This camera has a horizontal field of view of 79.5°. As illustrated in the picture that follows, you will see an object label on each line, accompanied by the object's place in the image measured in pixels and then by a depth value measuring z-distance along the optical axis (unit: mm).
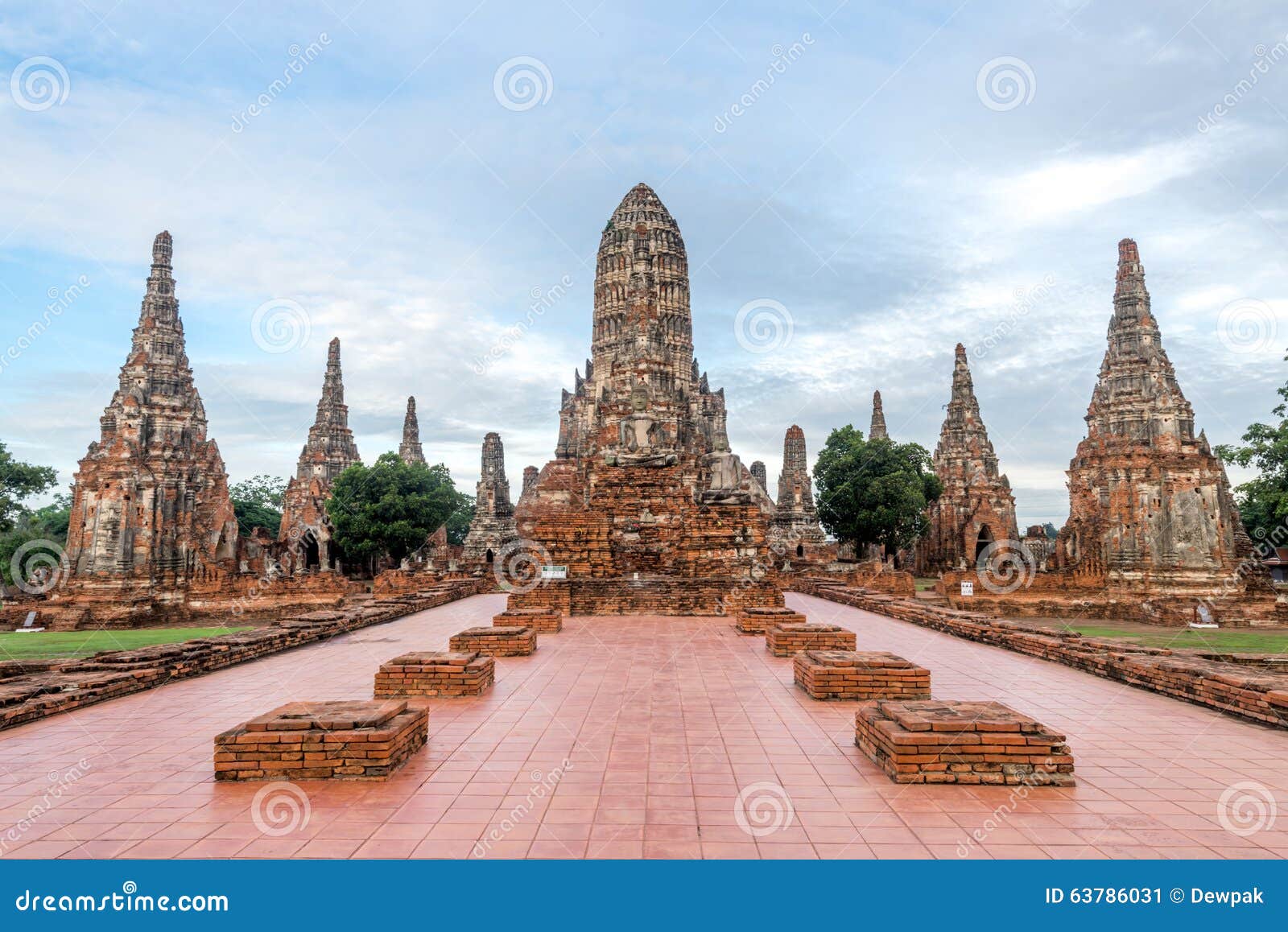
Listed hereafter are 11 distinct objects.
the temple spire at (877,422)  55906
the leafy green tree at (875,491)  41281
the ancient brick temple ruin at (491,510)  41875
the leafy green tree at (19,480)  36562
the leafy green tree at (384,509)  41312
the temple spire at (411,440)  55625
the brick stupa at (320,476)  44125
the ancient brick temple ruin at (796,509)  45906
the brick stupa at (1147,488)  27922
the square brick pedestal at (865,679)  7570
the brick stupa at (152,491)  28609
